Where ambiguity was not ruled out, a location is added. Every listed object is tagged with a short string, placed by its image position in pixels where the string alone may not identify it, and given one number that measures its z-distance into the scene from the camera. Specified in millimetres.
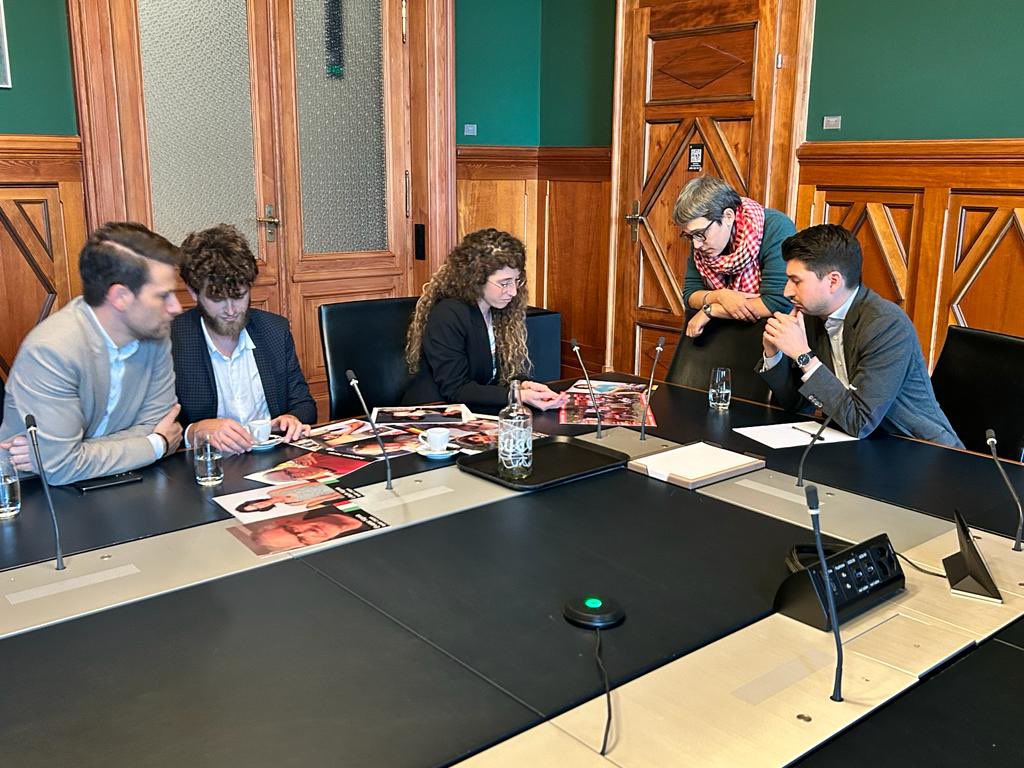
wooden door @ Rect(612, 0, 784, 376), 4340
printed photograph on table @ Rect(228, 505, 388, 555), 1564
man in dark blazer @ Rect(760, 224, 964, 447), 2281
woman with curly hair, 2750
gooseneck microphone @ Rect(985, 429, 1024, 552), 1592
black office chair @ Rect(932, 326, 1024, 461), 2311
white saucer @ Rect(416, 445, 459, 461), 2039
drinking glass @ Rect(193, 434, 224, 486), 1859
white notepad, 1895
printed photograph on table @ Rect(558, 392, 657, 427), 2385
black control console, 1314
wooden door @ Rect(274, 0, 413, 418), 4395
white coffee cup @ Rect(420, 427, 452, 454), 2049
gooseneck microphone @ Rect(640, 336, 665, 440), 2238
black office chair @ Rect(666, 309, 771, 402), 2828
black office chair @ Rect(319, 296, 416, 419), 2709
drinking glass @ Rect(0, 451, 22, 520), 1655
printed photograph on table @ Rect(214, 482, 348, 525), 1700
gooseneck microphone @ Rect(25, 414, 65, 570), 1588
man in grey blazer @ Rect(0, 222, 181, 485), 1857
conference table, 1041
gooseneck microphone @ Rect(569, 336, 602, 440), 2248
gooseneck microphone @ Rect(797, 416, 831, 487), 1866
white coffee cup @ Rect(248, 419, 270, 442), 2094
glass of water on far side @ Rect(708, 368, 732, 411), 2553
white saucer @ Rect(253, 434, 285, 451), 2100
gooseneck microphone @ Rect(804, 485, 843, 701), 1127
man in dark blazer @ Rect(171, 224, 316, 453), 2377
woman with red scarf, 3225
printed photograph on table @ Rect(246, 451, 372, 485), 1893
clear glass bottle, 1886
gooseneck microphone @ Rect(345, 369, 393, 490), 1856
